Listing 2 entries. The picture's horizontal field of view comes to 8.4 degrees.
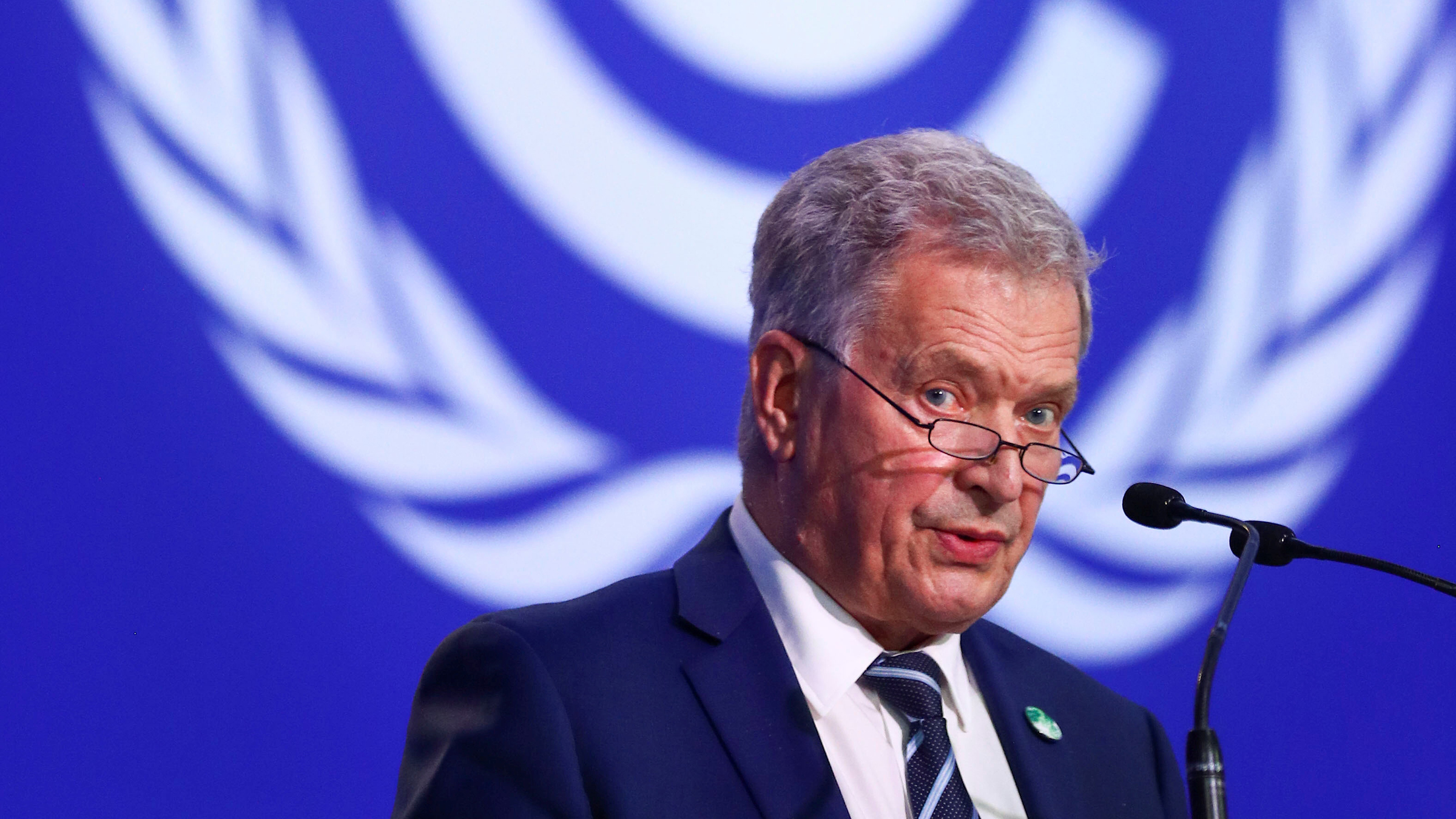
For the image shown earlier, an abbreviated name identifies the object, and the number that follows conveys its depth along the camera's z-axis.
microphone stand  4.94
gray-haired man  5.09
